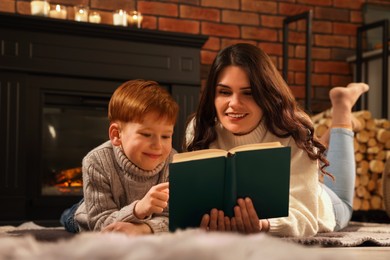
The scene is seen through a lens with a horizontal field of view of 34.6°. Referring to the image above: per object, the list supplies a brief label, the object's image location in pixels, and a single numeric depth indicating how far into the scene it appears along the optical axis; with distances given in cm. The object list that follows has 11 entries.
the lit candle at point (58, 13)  287
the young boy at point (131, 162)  150
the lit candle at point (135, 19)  300
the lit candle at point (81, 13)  290
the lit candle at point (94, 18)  295
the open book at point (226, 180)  131
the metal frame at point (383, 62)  345
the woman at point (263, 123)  165
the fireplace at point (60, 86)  270
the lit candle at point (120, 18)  297
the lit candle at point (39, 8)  283
